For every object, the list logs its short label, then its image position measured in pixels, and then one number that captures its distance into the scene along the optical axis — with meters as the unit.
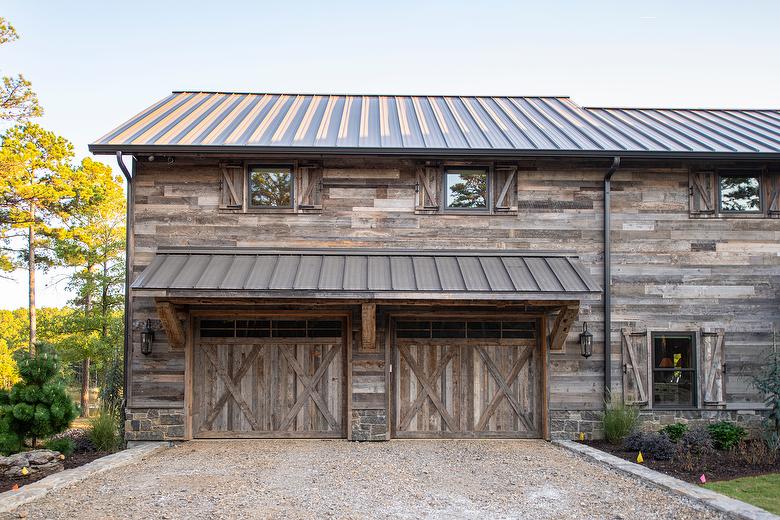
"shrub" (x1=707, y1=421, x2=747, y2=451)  8.56
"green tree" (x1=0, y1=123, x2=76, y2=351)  18.12
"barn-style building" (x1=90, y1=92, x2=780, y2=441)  9.49
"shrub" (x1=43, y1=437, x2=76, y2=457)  8.51
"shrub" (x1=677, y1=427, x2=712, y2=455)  8.19
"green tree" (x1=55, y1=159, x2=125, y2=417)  19.11
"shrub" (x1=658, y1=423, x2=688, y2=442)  8.73
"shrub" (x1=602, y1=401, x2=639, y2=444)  9.21
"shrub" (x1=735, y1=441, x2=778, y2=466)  7.83
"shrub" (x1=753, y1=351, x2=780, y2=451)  8.55
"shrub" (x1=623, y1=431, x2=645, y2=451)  8.49
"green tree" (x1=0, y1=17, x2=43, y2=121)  19.73
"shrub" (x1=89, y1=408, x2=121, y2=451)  9.12
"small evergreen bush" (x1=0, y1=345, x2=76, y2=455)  8.33
